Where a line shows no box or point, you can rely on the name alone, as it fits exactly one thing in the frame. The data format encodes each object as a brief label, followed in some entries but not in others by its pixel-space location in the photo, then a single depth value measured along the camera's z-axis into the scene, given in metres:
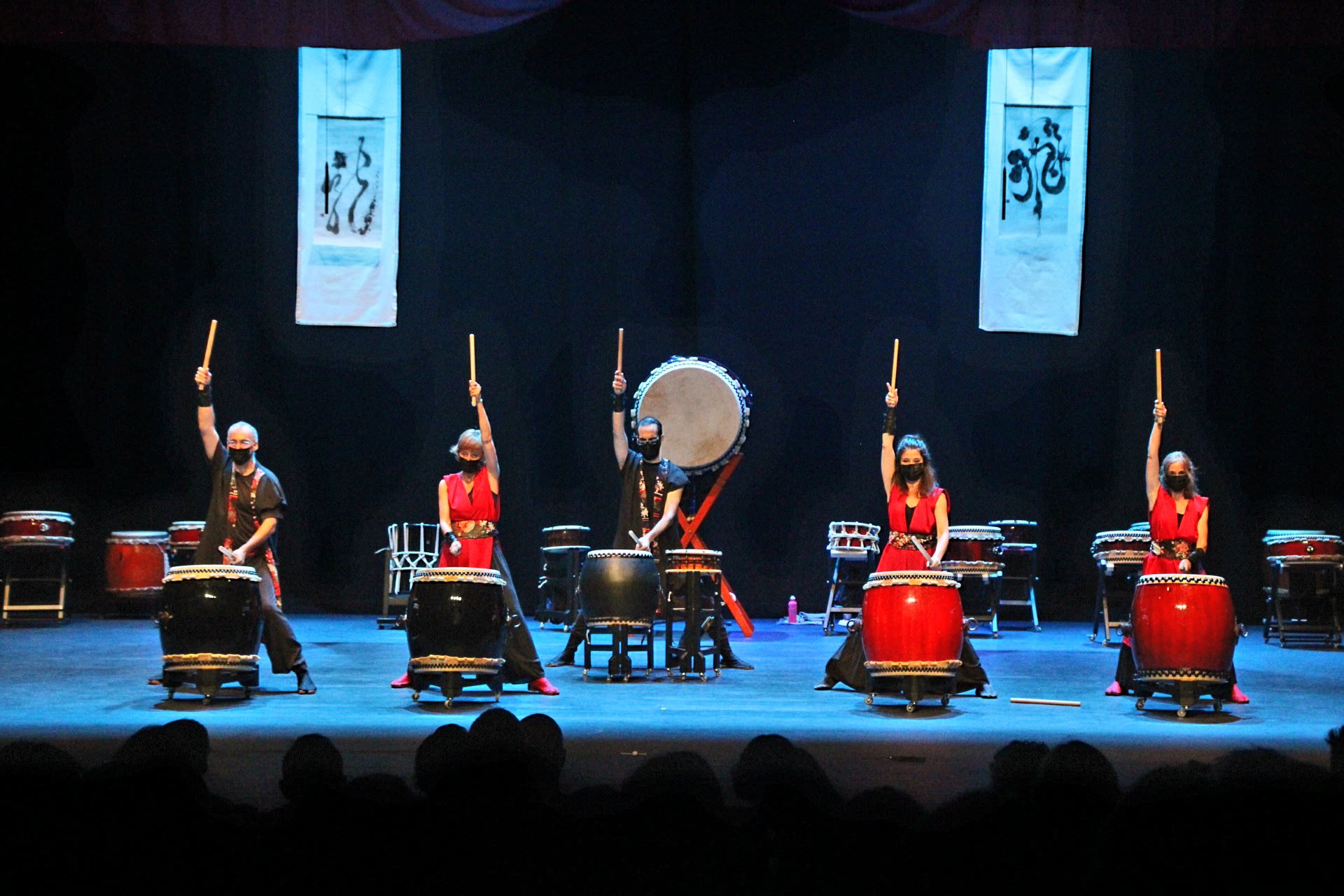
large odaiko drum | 16.66
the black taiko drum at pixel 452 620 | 11.19
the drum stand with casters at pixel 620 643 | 13.10
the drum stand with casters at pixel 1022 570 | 19.27
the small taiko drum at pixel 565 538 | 17.97
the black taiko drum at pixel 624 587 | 12.98
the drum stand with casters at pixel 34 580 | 18.56
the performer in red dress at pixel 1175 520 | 12.14
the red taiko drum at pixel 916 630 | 11.05
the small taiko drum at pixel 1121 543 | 17.55
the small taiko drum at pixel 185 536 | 18.61
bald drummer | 12.05
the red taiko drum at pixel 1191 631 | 10.92
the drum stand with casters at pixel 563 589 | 17.86
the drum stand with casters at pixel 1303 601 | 17.31
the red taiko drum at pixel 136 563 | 18.94
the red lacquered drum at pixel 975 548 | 18.06
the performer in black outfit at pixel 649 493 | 13.90
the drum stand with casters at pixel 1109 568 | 17.50
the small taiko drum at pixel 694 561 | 13.57
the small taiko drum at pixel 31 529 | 18.39
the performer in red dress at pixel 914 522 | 11.87
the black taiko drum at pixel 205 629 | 11.08
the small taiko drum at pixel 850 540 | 18.28
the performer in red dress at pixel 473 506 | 12.32
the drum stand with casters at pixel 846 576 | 18.30
